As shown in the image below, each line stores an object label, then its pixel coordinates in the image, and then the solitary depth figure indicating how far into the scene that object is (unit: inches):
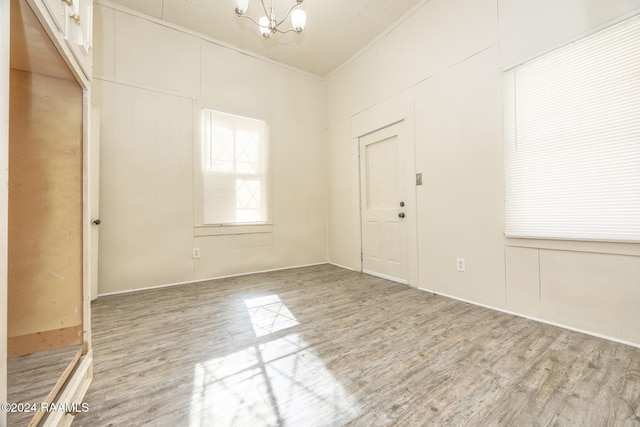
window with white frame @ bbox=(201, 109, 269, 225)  132.5
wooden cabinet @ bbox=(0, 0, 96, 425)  47.2
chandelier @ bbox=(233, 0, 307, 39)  79.4
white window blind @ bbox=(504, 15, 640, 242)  64.3
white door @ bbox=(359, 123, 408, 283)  122.9
